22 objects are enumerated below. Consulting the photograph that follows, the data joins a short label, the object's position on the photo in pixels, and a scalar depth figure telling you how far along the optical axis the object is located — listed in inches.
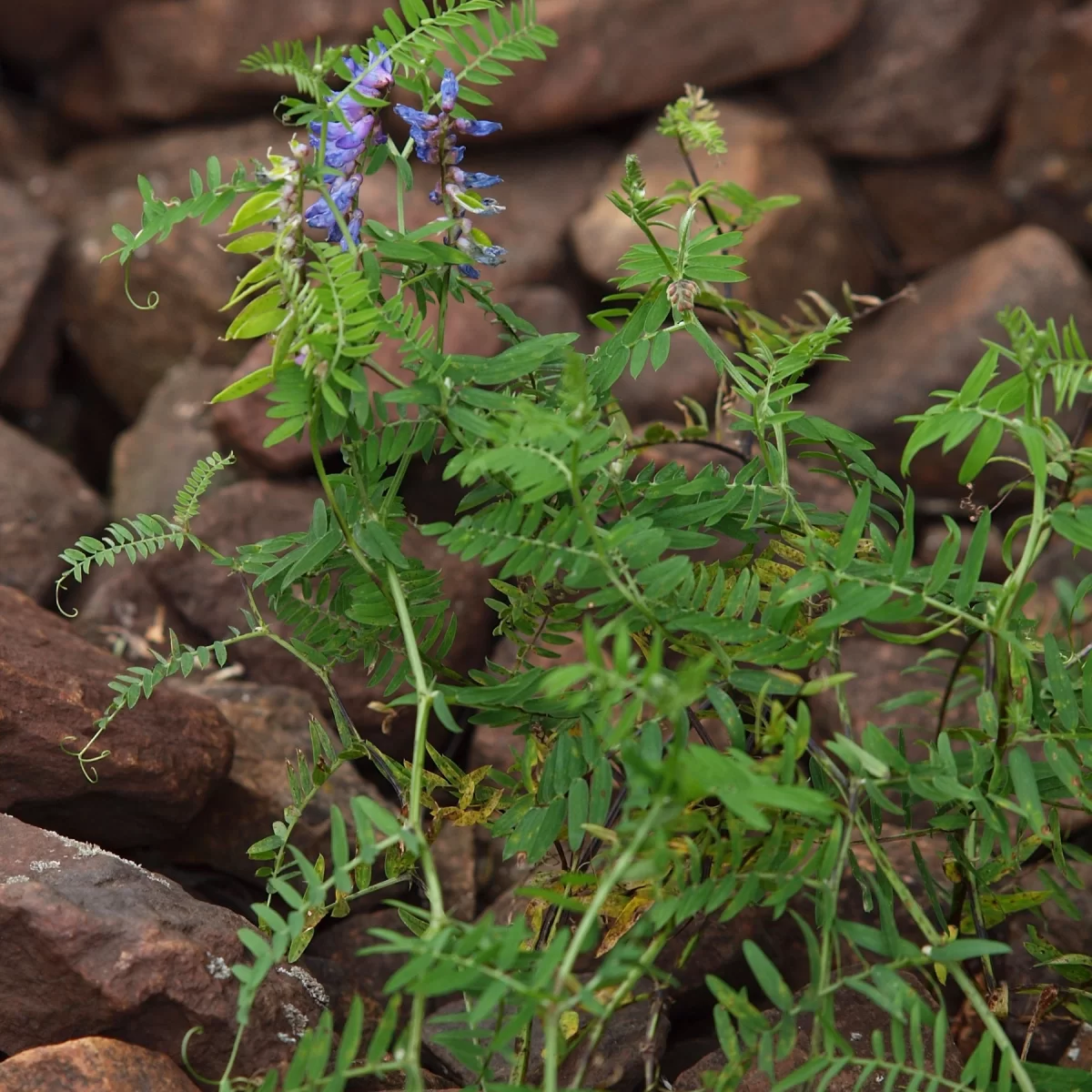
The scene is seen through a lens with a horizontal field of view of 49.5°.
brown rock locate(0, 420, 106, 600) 97.3
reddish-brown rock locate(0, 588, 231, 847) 65.3
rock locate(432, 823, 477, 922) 77.8
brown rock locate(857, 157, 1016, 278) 140.6
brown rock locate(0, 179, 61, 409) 124.5
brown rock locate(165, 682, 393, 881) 75.6
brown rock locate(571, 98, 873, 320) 129.3
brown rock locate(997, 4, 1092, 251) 128.0
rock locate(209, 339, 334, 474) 101.9
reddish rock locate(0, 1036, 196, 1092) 50.6
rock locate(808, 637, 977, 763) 86.6
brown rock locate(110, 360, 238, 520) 110.2
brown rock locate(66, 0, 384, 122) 133.8
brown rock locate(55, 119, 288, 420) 130.5
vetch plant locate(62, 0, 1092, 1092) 42.6
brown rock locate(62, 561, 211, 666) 93.7
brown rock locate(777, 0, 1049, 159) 135.6
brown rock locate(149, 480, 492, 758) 88.1
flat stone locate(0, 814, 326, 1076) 55.7
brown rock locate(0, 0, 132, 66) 138.9
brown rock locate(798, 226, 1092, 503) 120.0
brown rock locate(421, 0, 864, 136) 131.6
